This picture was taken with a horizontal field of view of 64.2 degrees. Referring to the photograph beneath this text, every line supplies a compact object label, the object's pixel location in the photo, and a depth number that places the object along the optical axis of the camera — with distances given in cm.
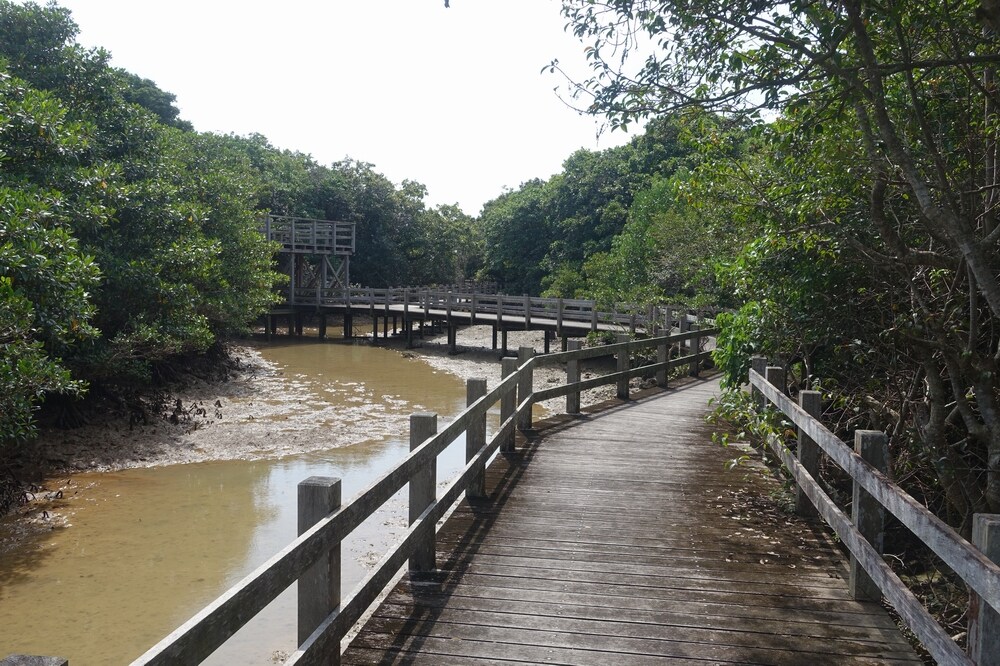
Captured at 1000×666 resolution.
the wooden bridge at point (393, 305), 2373
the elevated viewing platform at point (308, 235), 3825
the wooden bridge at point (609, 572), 307
